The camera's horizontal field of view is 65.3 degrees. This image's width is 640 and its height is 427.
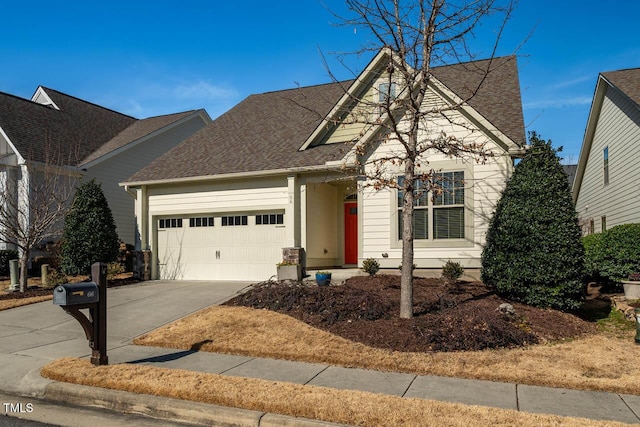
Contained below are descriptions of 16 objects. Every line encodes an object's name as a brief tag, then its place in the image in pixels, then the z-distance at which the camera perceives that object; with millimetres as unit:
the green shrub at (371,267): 12992
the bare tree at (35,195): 14953
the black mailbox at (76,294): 6566
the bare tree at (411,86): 8836
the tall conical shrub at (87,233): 15898
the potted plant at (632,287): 10602
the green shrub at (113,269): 16250
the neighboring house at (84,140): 19203
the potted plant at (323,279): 12547
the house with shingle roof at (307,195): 12672
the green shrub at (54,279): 15250
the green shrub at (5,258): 18178
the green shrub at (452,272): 12062
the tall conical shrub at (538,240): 9508
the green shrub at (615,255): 11555
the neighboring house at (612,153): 15656
